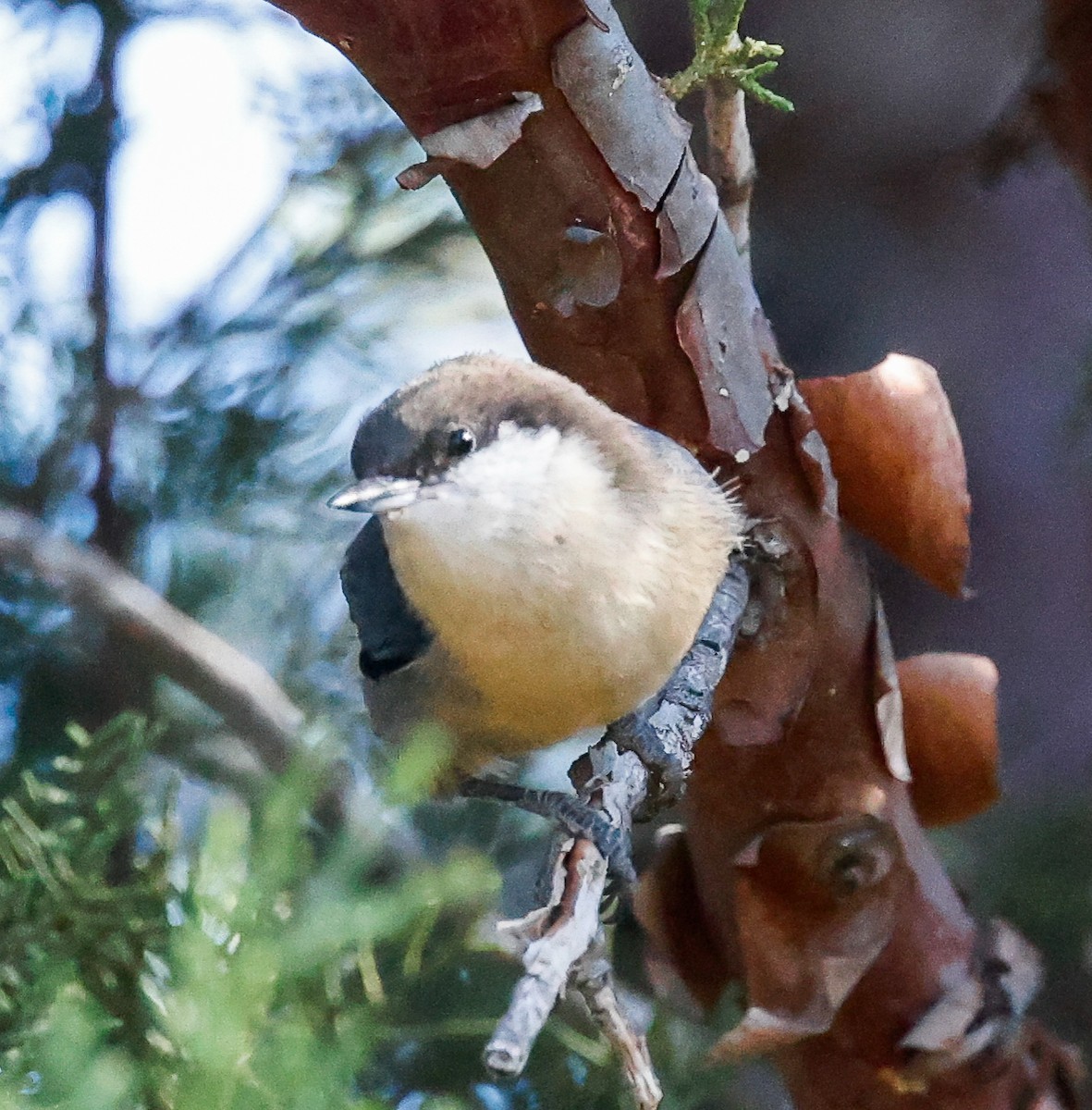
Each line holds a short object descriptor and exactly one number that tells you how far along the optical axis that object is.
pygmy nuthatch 2.82
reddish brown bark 2.81
